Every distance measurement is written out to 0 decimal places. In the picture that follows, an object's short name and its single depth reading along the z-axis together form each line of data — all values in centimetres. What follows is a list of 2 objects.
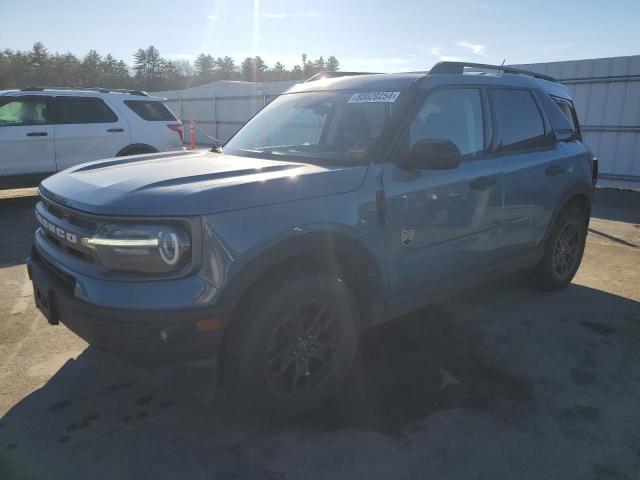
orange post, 1653
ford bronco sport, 229
